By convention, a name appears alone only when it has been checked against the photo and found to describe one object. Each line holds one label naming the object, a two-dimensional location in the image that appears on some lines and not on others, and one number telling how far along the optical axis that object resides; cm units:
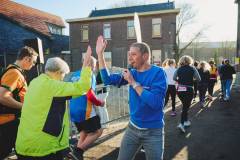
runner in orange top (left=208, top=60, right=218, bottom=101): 845
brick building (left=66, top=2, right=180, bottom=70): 1811
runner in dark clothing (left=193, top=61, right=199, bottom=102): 866
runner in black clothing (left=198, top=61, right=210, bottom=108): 753
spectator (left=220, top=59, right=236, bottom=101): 843
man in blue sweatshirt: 207
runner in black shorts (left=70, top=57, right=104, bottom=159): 310
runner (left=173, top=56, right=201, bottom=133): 479
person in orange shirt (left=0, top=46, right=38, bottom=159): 244
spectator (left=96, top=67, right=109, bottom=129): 458
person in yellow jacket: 192
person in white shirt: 631
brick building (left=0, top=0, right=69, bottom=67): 1772
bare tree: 2577
